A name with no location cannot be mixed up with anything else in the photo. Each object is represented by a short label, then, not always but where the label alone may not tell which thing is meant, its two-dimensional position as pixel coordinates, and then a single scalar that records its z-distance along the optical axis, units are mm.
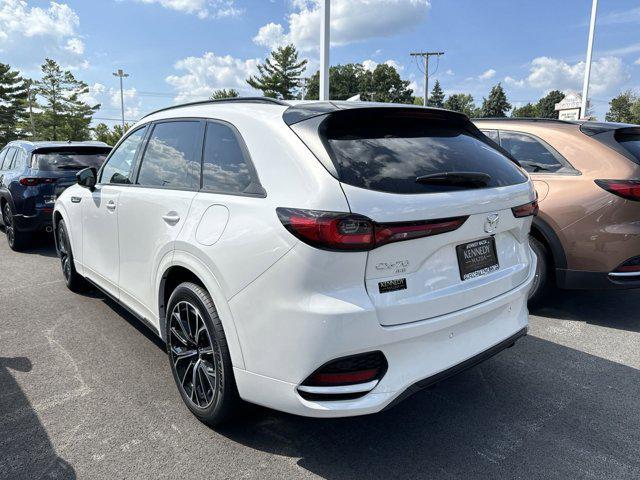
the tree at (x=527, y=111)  110300
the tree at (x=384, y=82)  90938
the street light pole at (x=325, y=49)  11156
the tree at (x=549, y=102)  106638
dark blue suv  7172
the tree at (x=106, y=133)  70250
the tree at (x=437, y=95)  113962
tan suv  4055
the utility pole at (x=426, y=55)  54438
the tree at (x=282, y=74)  58031
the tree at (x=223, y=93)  66800
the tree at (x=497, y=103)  100688
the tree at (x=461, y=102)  106788
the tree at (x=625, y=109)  72938
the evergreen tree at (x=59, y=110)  59594
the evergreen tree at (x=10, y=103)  58875
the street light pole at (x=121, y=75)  64938
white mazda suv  2053
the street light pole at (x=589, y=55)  17266
